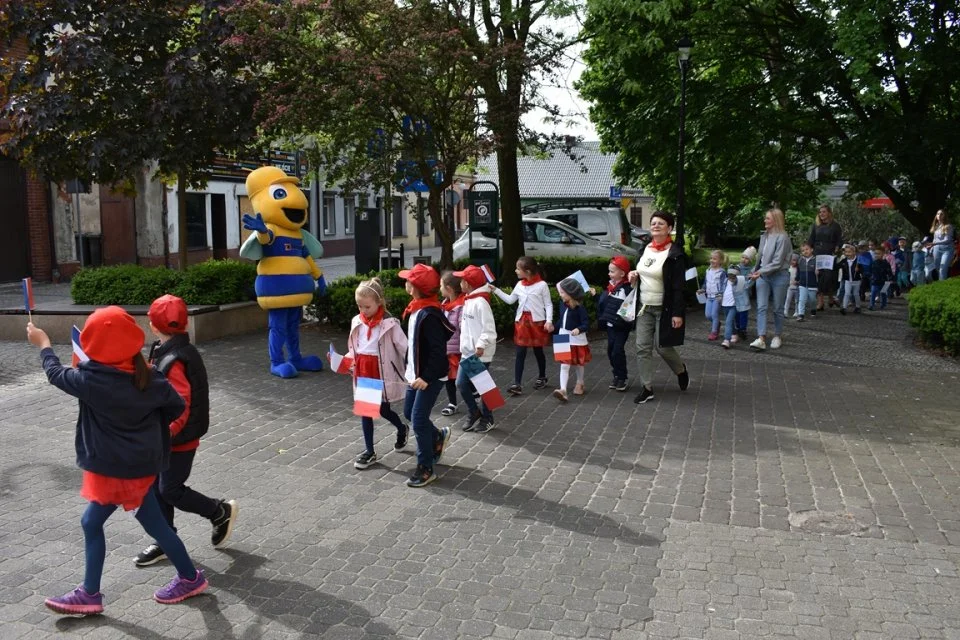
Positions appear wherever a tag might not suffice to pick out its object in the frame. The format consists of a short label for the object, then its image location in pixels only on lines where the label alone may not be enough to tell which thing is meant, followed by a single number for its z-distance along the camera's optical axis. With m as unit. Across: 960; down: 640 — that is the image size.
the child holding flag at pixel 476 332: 7.14
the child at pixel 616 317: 9.23
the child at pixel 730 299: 12.23
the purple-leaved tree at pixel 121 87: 12.35
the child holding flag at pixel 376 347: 6.57
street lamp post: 14.20
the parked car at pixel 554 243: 20.02
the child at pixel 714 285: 12.73
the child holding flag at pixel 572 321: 8.84
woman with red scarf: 8.56
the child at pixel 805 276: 15.04
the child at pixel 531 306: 9.05
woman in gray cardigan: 11.60
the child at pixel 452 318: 7.62
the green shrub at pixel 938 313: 11.13
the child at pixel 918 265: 18.62
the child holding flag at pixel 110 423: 4.14
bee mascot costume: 10.06
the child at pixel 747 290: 12.74
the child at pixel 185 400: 4.76
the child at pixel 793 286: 15.01
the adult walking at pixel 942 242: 15.98
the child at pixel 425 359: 6.20
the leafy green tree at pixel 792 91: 12.88
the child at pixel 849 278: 16.06
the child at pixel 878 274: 16.83
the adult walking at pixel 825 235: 15.23
